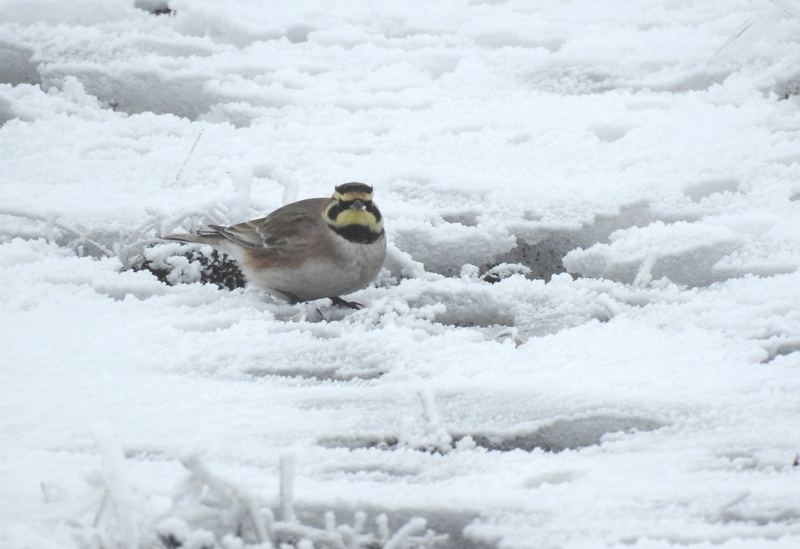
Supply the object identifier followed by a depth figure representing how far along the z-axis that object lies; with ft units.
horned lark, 24.04
